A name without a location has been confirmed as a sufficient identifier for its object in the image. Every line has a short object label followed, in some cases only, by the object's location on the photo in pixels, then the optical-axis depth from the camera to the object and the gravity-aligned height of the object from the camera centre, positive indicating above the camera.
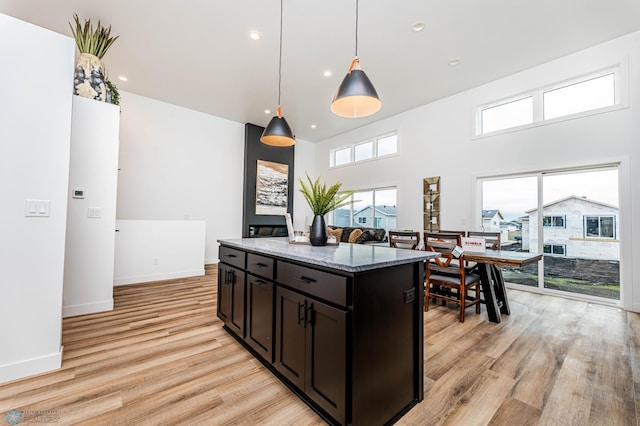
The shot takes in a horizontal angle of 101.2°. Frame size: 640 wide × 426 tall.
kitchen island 1.30 -0.62
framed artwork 7.09 +0.85
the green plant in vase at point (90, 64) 2.99 +1.76
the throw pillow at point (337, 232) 6.81 -0.33
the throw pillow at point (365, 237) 5.82 -0.39
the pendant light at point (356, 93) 2.05 +1.06
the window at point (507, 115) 4.44 +1.90
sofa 5.90 -0.36
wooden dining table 2.67 -0.57
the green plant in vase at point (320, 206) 2.19 +0.11
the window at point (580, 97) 3.74 +1.90
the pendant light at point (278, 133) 2.84 +0.93
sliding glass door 3.72 -0.08
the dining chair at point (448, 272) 2.94 -0.61
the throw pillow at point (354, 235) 6.15 -0.36
